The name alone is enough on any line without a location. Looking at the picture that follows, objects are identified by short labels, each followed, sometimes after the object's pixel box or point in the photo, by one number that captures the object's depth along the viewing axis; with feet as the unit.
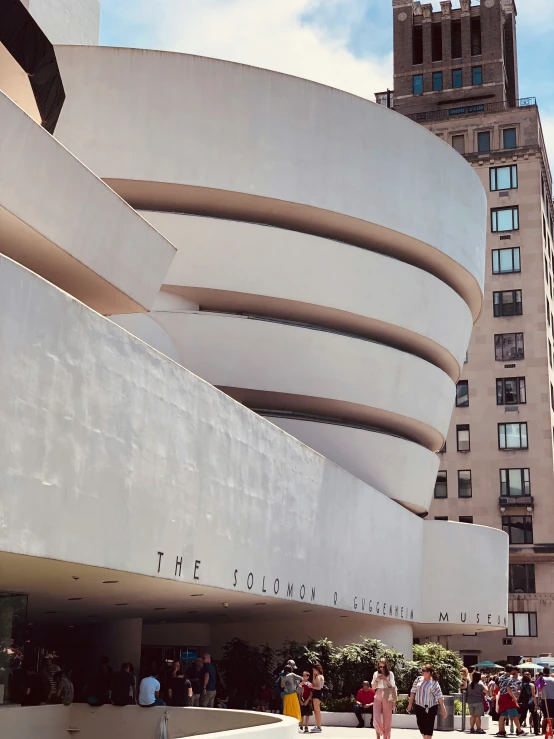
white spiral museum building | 44.88
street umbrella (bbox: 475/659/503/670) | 135.68
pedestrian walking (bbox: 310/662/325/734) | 69.97
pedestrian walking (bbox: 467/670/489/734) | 74.28
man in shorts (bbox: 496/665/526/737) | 70.38
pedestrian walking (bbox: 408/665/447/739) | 52.60
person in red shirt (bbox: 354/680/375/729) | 75.10
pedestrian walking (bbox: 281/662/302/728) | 63.67
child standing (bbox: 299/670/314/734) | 69.72
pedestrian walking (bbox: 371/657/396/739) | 56.70
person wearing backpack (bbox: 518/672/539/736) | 74.59
